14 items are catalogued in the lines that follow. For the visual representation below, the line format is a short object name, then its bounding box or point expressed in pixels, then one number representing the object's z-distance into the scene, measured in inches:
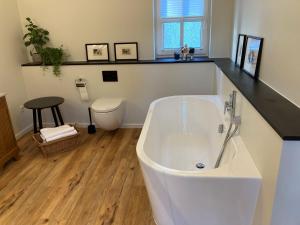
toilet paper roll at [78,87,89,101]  131.9
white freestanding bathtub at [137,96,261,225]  53.9
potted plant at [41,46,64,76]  126.0
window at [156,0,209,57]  125.4
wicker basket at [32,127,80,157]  108.0
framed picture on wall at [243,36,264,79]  78.9
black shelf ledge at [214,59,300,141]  44.9
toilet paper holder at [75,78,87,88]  131.1
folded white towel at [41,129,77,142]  108.5
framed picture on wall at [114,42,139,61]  128.5
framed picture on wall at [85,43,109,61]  129.8
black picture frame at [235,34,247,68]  95.0
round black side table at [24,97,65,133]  114.6
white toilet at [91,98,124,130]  115.4
